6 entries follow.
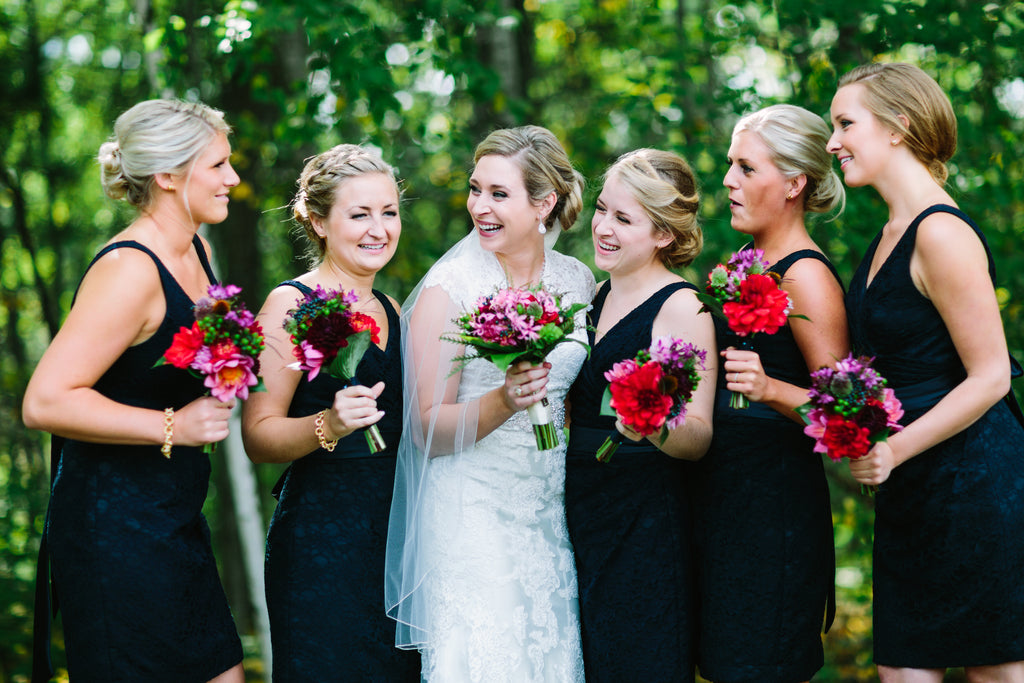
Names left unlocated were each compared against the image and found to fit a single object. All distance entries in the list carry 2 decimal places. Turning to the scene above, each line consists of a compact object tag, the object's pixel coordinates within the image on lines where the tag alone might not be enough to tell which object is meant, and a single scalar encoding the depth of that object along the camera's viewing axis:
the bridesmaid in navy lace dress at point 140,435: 3.19
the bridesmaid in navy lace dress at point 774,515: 3.58
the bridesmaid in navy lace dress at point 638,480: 3.65
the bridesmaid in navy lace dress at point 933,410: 3.31
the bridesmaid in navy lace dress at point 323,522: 3.60
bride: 3.63
